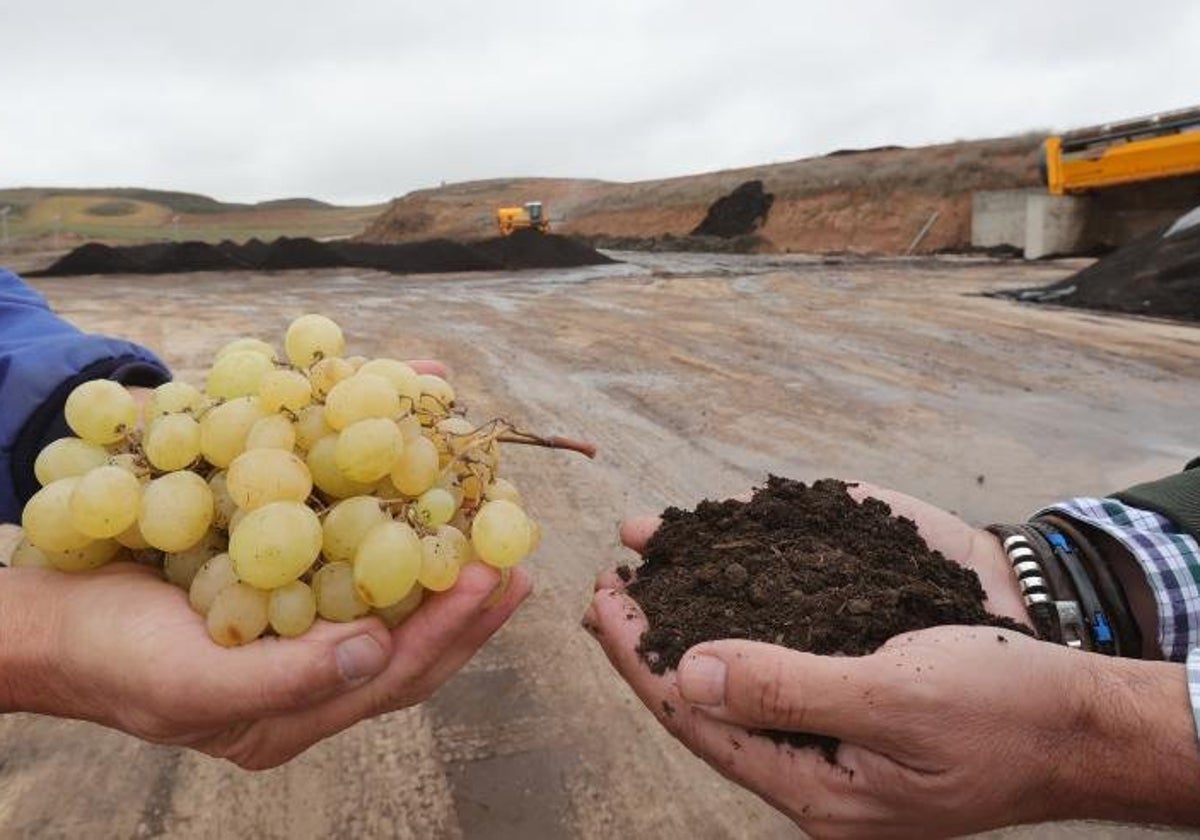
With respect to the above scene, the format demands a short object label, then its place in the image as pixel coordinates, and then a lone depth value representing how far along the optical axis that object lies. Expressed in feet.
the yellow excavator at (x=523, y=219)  81.43
